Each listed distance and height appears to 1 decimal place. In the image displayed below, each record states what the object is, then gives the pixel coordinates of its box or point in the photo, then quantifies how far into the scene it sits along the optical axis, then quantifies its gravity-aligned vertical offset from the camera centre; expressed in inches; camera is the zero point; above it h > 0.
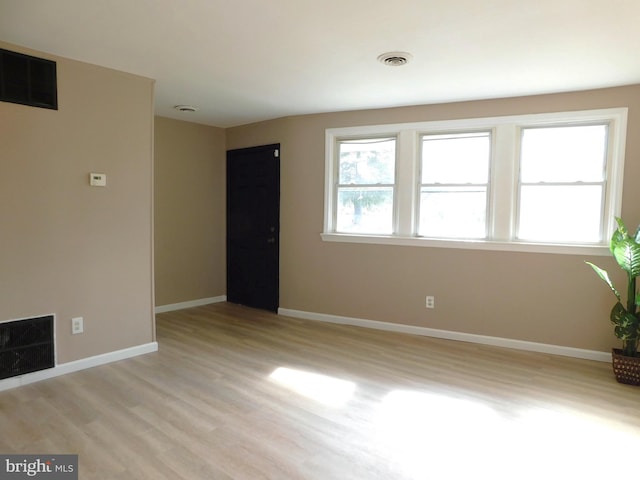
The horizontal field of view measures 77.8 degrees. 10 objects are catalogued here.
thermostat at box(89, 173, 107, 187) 125.0 +9.7
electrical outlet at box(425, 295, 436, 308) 164.6 -35.6
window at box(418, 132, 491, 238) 157.5 +12.8
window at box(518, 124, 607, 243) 141.0 +13.0
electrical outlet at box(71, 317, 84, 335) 123.5 -36.2
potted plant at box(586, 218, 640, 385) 119.0 -29.2
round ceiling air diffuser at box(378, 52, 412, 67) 109.7 +44.6
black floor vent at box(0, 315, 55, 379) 110.2 -39.4
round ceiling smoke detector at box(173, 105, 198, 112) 171.8 +45.6
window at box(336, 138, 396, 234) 174.7 +13.3
